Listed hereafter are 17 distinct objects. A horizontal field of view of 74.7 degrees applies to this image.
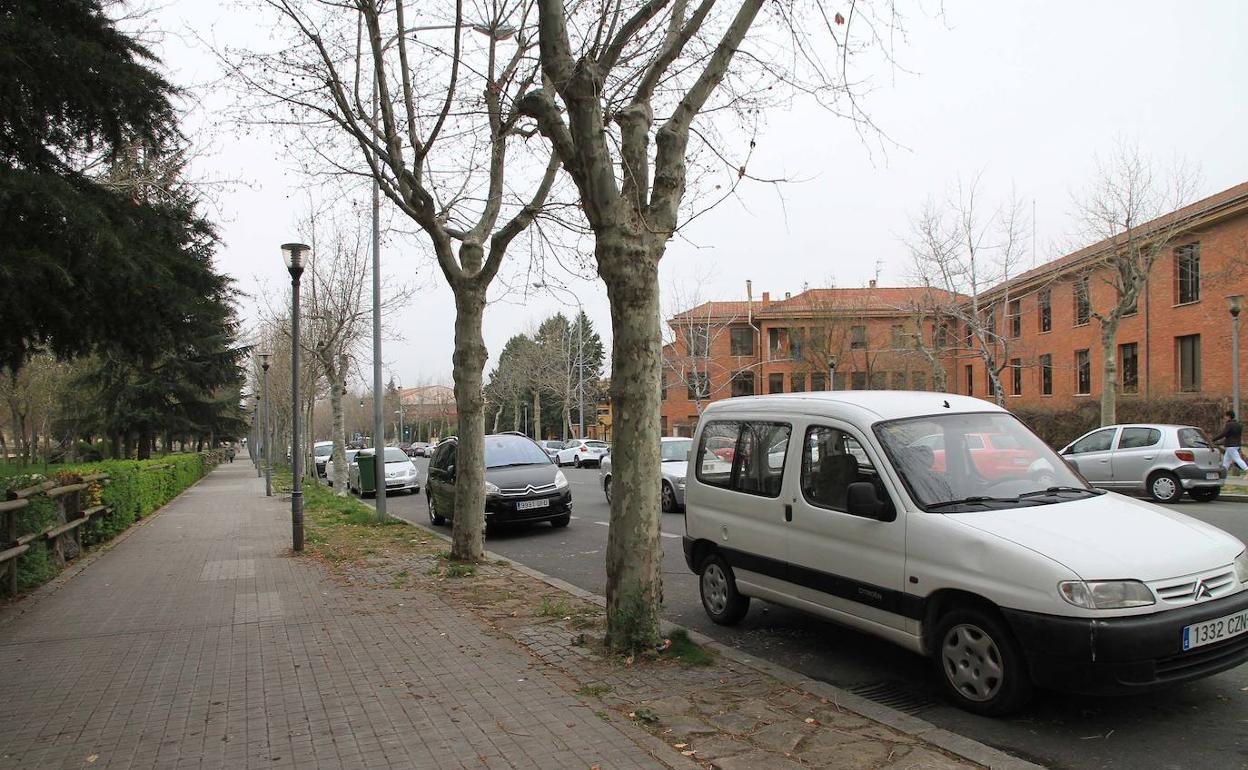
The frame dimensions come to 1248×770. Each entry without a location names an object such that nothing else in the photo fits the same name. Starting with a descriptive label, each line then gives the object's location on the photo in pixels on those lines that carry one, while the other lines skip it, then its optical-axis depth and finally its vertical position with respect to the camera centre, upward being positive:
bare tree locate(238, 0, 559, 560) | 9.46 +2.90
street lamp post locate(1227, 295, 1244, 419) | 19.72 +1.72
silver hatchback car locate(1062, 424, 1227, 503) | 14.54 -1.04
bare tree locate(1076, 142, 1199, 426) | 22.05 +4.33
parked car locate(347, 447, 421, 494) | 24.88 -1.89
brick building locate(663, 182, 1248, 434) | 27.25 +3.42
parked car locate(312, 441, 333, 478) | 38.00 -1.90
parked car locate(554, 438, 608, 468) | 42.97 -2.25
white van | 3.96 -0.81
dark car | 13.28 -1.23
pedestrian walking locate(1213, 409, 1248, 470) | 17.80 -0.75
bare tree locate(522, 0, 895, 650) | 5.57 +1.13
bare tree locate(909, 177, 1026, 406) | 27.05 +3.82
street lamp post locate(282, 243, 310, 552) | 11.55 +0.48
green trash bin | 23.61 -1.70
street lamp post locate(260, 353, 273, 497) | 25.17 -1.93
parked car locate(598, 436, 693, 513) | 15.08 -1.27
